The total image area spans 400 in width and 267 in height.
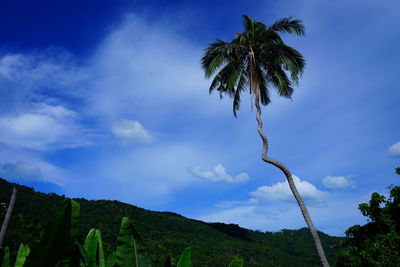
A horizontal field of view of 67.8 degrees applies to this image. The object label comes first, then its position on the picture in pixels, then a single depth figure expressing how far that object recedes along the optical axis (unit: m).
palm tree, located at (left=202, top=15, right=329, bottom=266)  10.77
